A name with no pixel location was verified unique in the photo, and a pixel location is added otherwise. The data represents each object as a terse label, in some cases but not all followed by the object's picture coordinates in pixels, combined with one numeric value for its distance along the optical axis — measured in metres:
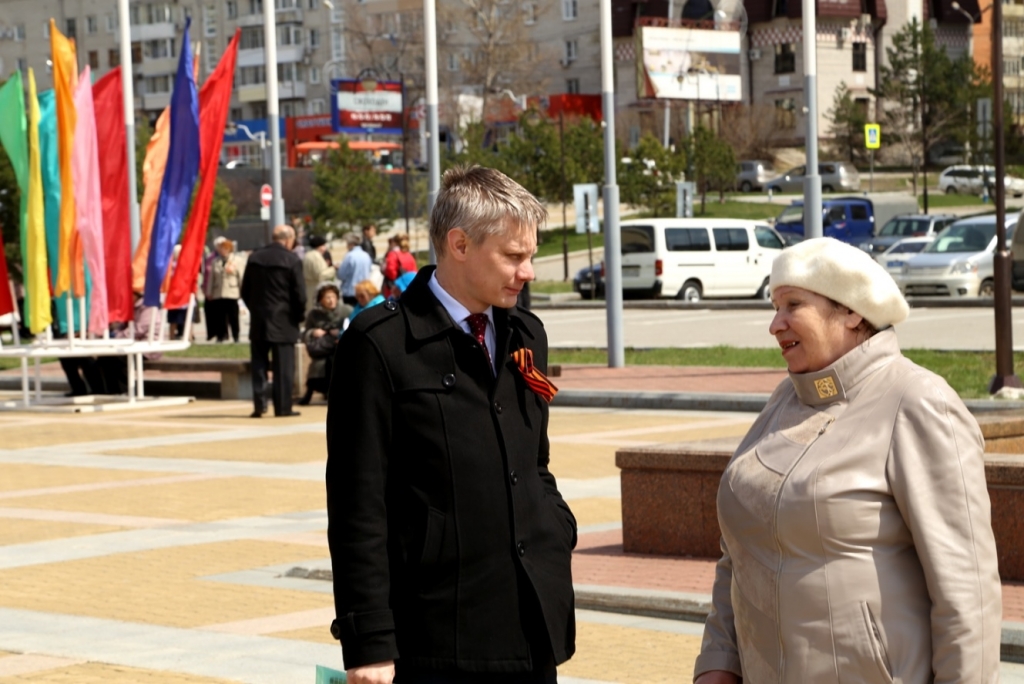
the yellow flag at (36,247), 20.05
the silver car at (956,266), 33.97
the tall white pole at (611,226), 22.03
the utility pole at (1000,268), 16.72
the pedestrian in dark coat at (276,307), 18.27
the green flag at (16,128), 20.33
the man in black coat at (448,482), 3.62
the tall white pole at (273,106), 23.55
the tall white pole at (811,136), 19.86
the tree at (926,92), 85.19
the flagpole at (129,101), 22.59
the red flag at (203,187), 20.45
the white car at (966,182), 77.25
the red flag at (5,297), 20.39
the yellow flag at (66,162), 19.97
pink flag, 20.12
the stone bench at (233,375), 21.19
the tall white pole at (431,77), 23.64
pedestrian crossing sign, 58.59
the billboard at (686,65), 77.00
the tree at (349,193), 61.34
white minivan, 37.78
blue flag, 20.22
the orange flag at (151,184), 20.59
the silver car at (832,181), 81.12
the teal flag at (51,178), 20.36
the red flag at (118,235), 20.58
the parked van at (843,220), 50.84
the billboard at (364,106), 85.75
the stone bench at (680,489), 9.07
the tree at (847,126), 87.75
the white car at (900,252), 37.34
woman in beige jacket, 3.37
